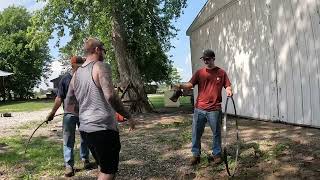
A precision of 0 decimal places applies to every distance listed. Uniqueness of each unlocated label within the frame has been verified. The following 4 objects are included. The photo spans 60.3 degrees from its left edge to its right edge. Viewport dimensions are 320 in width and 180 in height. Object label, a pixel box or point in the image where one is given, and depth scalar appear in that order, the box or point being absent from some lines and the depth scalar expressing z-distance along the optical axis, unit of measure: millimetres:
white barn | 6214
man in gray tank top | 2983
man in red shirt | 4449
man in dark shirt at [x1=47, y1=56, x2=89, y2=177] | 4521
